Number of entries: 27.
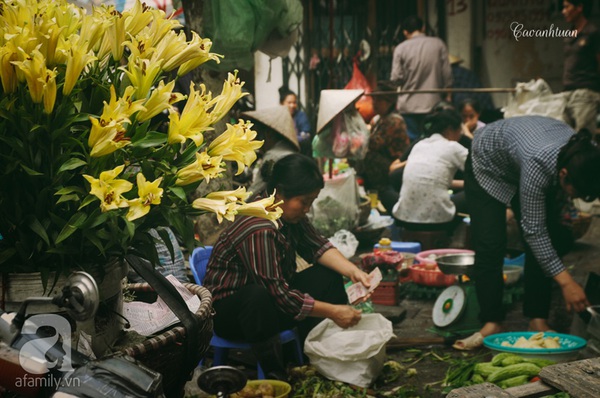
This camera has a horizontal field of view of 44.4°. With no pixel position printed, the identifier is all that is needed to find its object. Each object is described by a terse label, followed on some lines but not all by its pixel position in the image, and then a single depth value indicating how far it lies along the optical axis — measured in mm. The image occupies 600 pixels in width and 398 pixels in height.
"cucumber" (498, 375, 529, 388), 3953
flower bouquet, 1729
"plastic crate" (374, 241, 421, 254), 6781
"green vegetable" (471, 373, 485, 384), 4152
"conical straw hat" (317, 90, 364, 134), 6773
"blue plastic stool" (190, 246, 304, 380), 4168
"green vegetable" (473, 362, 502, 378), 4168
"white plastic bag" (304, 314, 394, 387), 4223
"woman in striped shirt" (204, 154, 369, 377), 4082
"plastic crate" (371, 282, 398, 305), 5887
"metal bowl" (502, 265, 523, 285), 5785
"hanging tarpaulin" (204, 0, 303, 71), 4824
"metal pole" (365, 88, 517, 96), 7189
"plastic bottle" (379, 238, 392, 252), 6207
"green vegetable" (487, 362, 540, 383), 4031
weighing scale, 5285
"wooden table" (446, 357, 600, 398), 2732
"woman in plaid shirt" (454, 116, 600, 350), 4508
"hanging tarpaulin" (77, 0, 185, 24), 5287
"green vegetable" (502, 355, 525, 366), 4180
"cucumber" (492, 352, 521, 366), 4242
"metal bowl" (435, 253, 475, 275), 5496
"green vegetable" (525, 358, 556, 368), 4195
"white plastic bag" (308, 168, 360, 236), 7066
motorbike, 1450
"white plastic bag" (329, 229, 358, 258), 6340
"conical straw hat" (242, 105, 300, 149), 5758
